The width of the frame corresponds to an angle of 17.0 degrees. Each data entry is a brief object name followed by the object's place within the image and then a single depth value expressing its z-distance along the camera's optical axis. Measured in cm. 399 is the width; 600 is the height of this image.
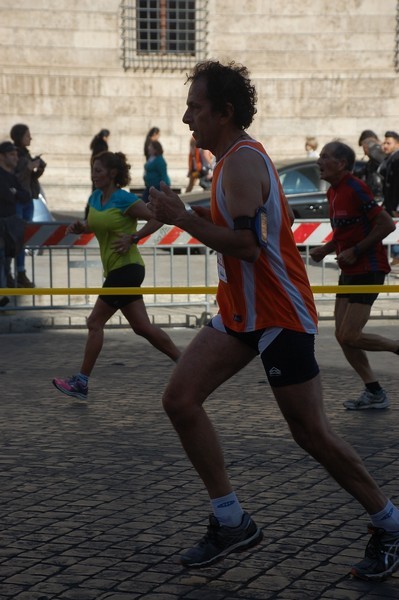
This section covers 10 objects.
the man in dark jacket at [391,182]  1473
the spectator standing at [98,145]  1958
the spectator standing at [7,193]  1412
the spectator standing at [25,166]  1661
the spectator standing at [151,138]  2197
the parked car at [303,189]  1947
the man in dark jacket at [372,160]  1727
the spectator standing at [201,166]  2295
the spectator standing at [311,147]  2438
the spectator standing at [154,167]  2131
